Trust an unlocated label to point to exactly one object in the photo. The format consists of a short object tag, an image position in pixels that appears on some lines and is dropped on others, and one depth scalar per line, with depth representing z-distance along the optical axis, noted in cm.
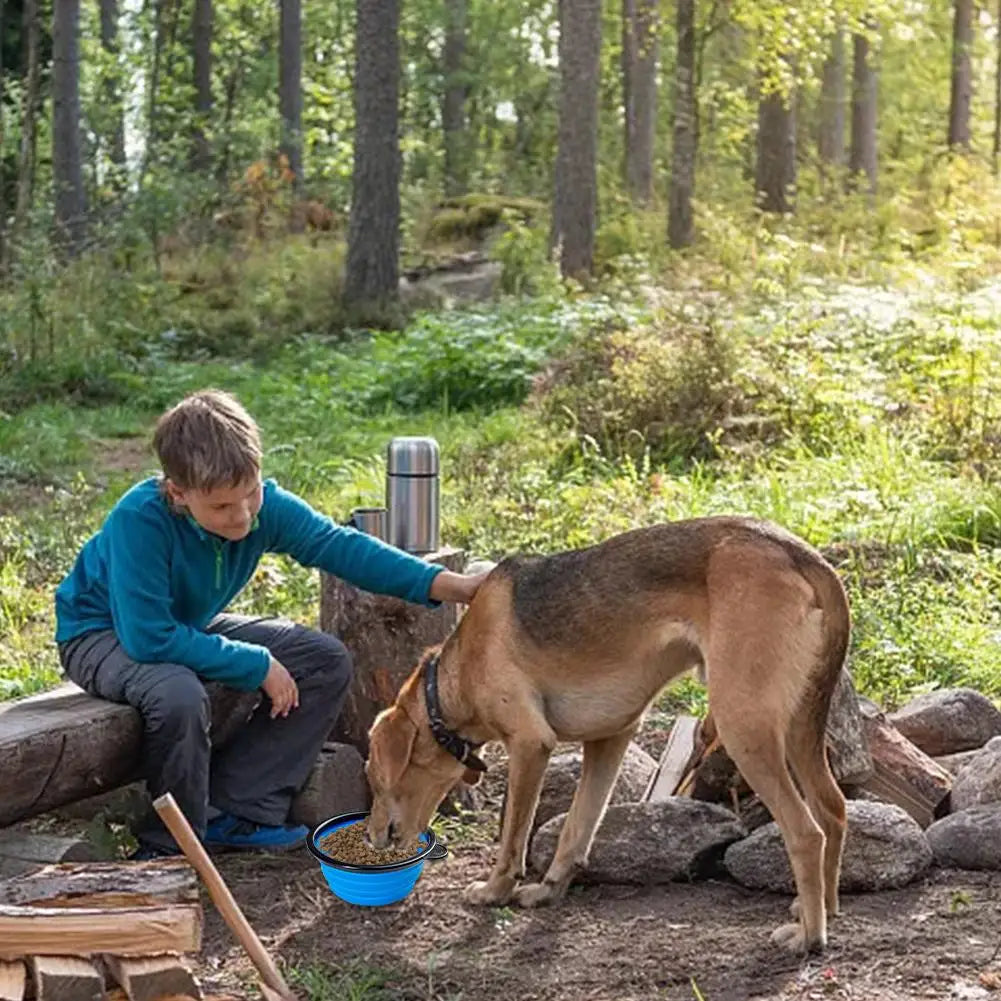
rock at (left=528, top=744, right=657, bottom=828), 548
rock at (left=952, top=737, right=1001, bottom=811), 520
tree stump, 561
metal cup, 569
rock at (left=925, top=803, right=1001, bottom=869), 487
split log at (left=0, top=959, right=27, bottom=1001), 344
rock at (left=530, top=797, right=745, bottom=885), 489
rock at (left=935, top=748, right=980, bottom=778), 571
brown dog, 421
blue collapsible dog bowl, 465
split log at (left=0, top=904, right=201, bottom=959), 354
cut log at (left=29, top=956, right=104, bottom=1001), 346
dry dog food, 484
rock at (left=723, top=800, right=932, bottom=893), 474
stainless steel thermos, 557
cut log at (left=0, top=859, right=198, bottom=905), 392
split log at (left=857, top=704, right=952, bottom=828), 534
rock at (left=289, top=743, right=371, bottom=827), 548
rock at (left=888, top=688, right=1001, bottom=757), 597
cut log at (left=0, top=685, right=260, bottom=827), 465
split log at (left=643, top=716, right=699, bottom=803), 549
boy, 478
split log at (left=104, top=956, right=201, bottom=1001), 357
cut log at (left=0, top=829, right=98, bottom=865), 482
